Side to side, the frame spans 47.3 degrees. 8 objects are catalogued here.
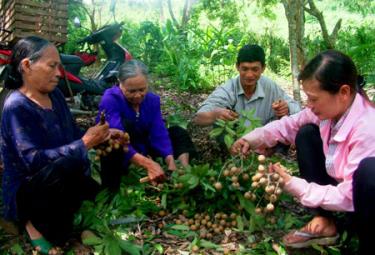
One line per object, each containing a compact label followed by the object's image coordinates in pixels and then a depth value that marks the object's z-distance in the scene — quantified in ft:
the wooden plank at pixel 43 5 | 14.12
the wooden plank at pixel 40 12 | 14.17
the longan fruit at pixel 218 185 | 8.18
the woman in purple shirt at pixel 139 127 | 9.14
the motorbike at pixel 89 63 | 13.71
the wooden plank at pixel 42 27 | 14.29
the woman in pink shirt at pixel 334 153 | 6.21
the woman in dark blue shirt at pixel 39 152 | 7.11
